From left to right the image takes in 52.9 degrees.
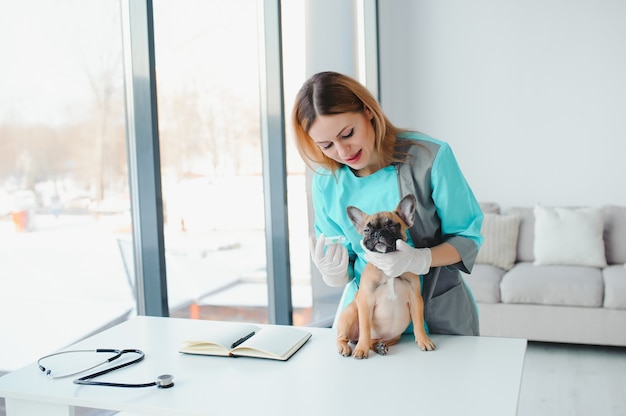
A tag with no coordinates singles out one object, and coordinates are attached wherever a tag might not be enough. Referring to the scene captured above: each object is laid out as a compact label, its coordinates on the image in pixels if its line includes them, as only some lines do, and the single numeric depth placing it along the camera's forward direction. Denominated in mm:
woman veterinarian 1627
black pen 1709
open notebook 1637
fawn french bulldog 1581
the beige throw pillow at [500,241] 4297
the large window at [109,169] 2094
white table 1324
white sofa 3766
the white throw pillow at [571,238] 4125
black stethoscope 1476
